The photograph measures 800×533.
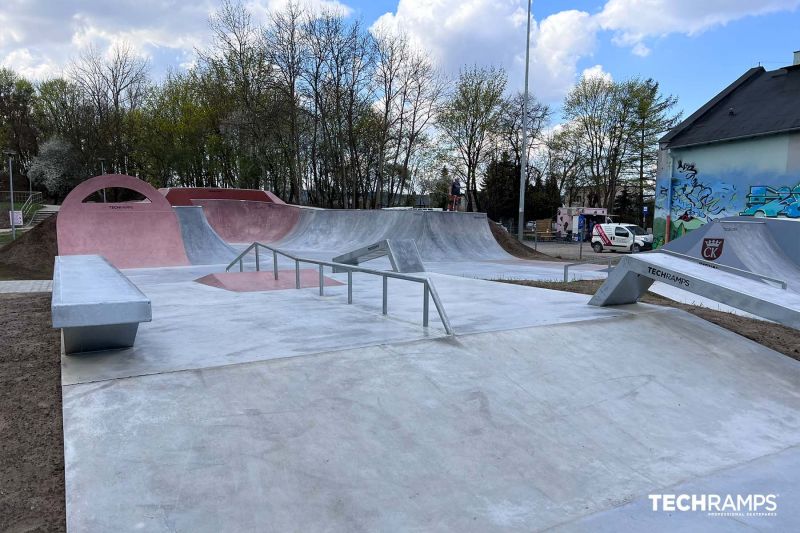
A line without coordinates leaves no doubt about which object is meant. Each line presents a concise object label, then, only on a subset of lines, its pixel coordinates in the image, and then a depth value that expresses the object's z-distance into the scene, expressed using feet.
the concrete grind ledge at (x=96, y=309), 12.39
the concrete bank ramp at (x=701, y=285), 16.88
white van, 92.73
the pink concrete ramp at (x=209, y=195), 84.43
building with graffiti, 69.62
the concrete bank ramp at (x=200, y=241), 50.11
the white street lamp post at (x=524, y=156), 78.69
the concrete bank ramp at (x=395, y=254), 27.40
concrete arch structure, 47.98
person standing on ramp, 80.82
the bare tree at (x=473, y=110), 127.75
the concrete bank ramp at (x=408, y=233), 60.59
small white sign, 97.91
